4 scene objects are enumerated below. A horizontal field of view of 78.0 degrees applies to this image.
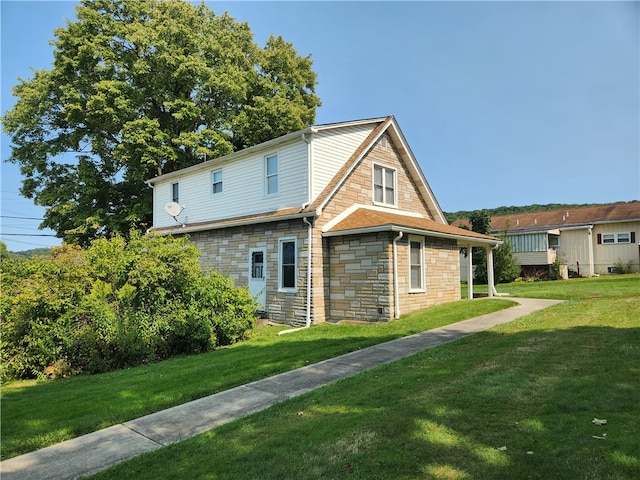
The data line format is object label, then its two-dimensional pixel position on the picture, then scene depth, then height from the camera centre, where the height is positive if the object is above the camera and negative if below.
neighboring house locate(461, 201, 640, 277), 27.39 +1.15
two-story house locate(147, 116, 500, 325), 12.20 +1.14
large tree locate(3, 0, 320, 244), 23.02 +9.46
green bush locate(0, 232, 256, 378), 8.59 -1.05
